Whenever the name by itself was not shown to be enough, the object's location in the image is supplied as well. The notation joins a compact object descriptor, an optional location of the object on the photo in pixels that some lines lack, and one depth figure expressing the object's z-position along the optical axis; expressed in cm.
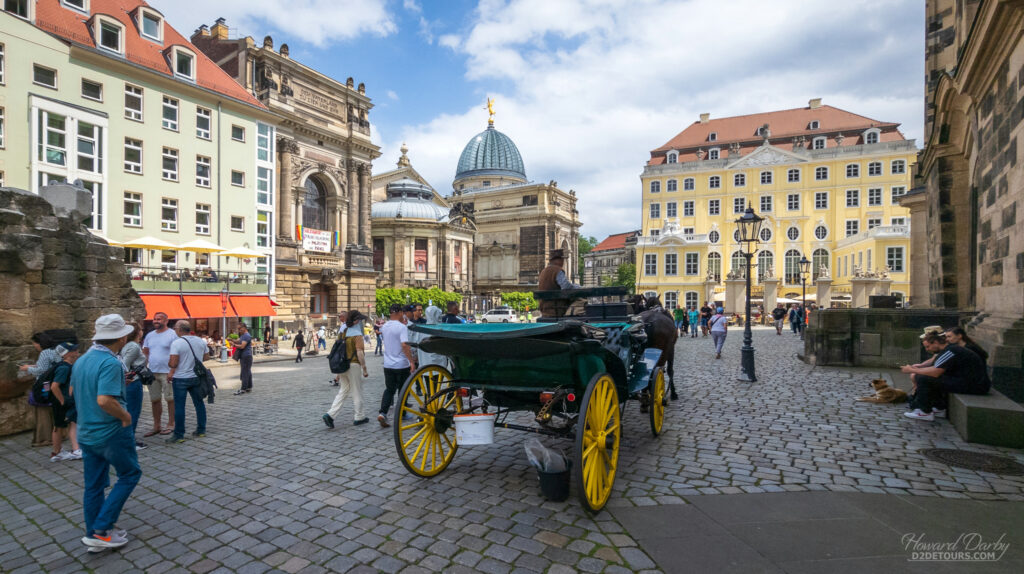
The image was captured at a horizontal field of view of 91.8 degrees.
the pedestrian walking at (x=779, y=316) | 2762
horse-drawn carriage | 435
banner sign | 3544
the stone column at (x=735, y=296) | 4041
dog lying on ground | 845
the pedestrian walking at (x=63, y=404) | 580
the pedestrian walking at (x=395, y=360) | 774
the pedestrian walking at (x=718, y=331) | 1616
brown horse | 876
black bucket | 458
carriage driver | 673
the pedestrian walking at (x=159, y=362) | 732
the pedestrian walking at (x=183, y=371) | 698
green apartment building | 2077
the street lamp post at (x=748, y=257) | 1131
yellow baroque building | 4709
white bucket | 452
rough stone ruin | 709
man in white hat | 383
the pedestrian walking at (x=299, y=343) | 1989
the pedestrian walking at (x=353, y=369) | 761
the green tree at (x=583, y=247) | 11896
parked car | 3644
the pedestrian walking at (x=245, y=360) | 1153
